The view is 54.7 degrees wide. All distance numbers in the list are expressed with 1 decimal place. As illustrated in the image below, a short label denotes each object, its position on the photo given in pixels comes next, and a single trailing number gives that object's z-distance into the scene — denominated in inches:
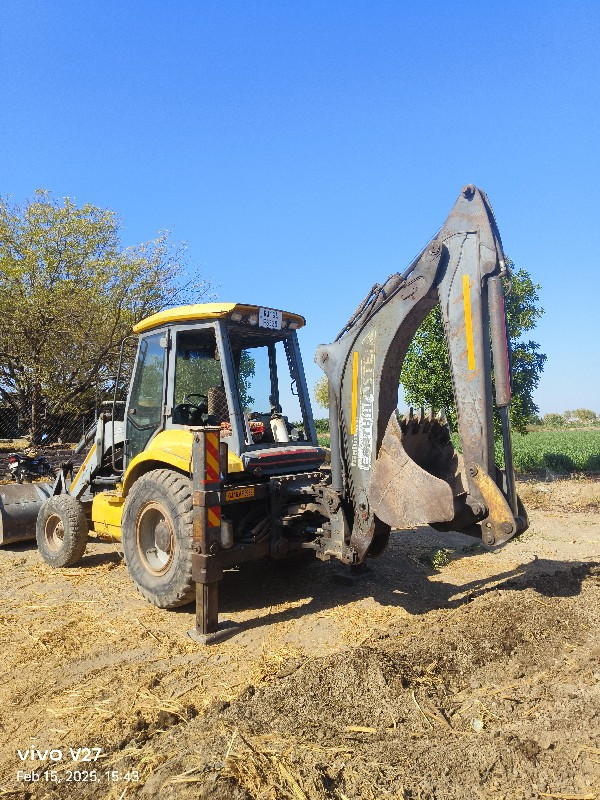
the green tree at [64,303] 602.9
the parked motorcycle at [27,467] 455.8
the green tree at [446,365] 534.0
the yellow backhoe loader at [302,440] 157.8
